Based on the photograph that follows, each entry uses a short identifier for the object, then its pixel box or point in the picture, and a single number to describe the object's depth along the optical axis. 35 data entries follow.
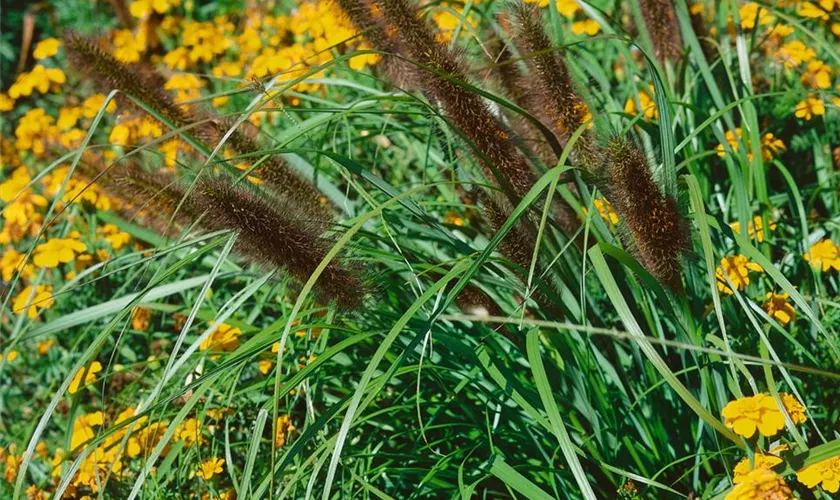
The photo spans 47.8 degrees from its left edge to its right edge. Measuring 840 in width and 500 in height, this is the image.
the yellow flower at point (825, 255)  2.54
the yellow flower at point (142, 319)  3.38
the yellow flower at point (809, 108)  3.16
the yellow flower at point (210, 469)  2.41
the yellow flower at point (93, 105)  4.49
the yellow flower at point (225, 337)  2.72
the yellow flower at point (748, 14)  3.56
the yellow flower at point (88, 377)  2.59
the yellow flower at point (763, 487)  1.75
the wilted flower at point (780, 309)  2.33
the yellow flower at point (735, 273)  2.33
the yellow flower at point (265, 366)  2.81
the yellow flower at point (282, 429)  2.64
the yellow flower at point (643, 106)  3.34
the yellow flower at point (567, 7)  3.73
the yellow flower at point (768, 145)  3.02
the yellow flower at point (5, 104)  5.25
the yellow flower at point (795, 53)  3.42
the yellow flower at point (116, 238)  3.55
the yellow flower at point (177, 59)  5.03
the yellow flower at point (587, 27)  3.88
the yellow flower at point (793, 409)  2.07
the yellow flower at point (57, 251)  3.43
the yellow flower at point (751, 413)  1.89
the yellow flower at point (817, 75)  3.42
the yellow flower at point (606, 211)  2.43
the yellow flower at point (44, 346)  3.51
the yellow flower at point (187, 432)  2.59
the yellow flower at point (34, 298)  3.37
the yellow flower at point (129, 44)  5.20
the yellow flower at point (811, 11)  3.43
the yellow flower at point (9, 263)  3.81
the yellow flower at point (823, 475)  1.88
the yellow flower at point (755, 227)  2.62
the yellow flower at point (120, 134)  4.04
